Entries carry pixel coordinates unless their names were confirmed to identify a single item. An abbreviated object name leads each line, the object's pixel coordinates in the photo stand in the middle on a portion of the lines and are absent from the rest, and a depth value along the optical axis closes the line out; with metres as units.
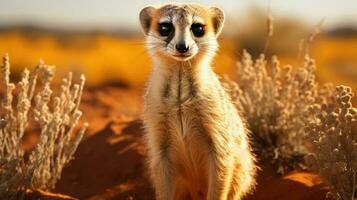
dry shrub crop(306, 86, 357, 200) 4.49
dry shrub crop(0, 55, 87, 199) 5.09
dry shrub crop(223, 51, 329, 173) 5.95
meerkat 4.50
